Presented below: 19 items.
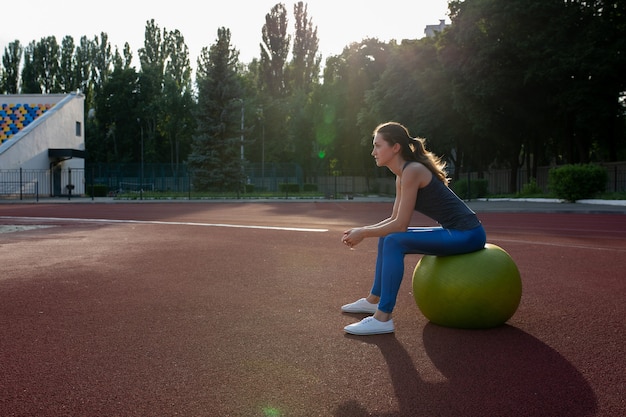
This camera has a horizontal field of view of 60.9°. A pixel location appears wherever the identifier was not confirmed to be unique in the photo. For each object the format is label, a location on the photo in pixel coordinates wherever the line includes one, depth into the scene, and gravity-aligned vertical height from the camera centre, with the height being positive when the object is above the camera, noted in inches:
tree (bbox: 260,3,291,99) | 2751.0 +707.1
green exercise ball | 170.1 -32.6
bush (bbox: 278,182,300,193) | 1706.3 -0.8
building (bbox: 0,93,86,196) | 1432.1 +132.7
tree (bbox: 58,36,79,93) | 2819.9 +606.3
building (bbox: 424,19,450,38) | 2774.1 +855.1
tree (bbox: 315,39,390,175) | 2097.7 +366.9
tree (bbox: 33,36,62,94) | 2822.3 +658.9
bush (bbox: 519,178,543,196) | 1263.9 -4.1
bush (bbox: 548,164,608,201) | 931.3 +12.1
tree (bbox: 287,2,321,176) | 2610.7 +613.1
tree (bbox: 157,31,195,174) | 2442.2 +319.3
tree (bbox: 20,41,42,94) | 2790.4 +575.8
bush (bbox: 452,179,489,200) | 1254.3 -2.9
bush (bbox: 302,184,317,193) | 1850.4 -0.9
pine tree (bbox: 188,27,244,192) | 1545.3 +175.6
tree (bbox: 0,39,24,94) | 2864.2 +644.3
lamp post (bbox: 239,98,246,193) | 1560.4 +34.3
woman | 172.9 -11.4
